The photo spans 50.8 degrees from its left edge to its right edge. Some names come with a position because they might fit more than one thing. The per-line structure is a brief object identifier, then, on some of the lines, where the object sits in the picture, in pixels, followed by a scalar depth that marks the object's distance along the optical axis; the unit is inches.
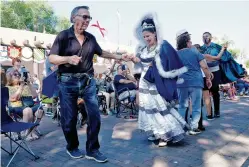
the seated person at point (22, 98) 186.1
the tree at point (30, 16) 2081.7
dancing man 131.3
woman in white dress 153.6
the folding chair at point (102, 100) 312.7
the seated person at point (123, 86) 287.0
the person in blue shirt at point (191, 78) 189.5
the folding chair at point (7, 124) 133.1
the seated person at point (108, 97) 308.3
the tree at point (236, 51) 3190.5
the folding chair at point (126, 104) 284.2
